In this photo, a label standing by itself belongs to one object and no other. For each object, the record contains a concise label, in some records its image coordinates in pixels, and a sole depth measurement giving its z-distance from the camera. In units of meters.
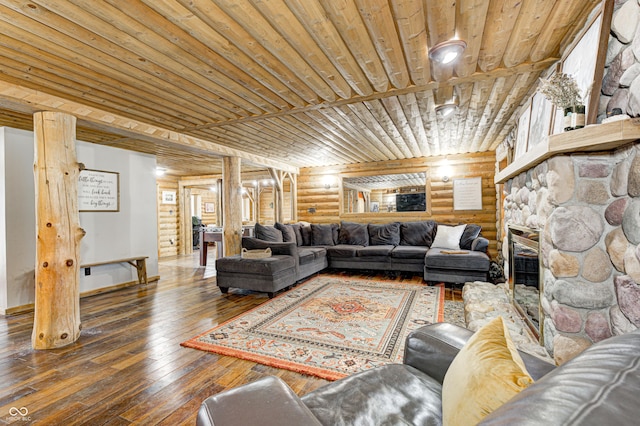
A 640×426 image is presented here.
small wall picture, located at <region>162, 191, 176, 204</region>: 8.45
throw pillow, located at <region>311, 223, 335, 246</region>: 6.19
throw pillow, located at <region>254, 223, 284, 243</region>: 5.05
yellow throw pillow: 0.69
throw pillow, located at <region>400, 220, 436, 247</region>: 5.75
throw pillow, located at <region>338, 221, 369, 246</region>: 6.06
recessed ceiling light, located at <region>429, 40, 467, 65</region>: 2.10
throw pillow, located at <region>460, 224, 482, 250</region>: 5.18
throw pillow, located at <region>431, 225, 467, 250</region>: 5.19
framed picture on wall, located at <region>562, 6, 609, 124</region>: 1.69
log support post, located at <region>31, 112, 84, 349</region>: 2.66
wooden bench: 4.87
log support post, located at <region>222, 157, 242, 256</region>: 5.18
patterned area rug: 2.34
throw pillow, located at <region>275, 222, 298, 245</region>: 5.66
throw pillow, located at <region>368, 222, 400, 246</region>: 5.89
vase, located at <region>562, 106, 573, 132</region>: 1.80
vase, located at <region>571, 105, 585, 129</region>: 1.75
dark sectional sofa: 4.15
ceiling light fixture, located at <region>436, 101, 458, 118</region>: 3.23
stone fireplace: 1.56
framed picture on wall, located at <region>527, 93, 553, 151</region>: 2.48
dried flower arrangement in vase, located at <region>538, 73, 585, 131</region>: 1.77
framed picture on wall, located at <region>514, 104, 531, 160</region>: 3.18
